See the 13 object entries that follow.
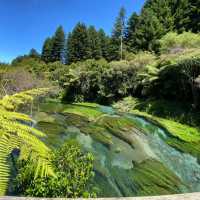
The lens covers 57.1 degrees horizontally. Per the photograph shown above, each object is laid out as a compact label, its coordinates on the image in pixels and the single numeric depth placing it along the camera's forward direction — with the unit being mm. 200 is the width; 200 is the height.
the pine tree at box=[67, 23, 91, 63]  38184
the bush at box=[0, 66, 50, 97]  12763
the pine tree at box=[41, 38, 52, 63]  42532
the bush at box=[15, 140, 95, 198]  3371
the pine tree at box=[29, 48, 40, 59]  47790
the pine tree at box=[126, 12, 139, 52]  34390
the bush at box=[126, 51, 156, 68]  19195
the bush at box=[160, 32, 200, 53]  17903
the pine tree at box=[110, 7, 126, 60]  34678
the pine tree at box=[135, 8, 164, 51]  31109
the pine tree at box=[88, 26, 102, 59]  37302
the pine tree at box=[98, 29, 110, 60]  37467
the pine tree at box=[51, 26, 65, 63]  42081
